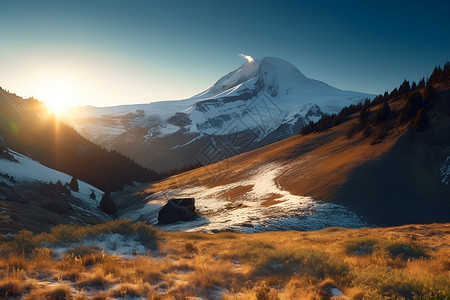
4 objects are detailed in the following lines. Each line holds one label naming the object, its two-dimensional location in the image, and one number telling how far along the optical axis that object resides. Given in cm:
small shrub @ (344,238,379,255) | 1319
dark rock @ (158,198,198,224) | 4297
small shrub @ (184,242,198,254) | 1274
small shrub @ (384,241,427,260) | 1190
